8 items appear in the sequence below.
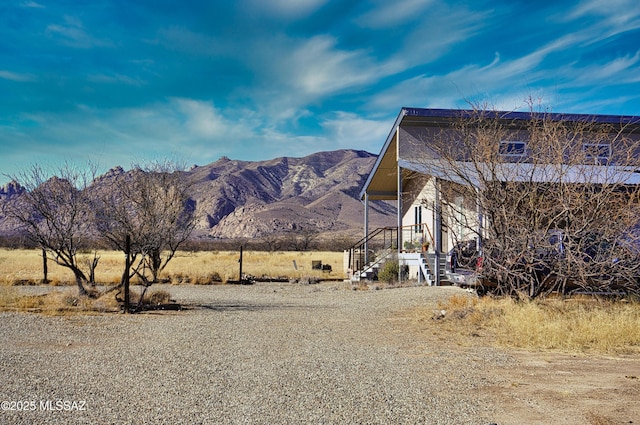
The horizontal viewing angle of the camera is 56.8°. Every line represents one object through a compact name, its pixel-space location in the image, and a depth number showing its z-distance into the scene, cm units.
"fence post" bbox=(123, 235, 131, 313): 1427
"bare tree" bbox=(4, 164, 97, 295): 1644
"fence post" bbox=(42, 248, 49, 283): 2478
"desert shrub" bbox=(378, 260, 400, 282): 2342
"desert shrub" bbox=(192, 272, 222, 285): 2565
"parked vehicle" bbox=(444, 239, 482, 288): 1368
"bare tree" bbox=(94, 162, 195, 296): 1711
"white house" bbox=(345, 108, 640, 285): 1316
